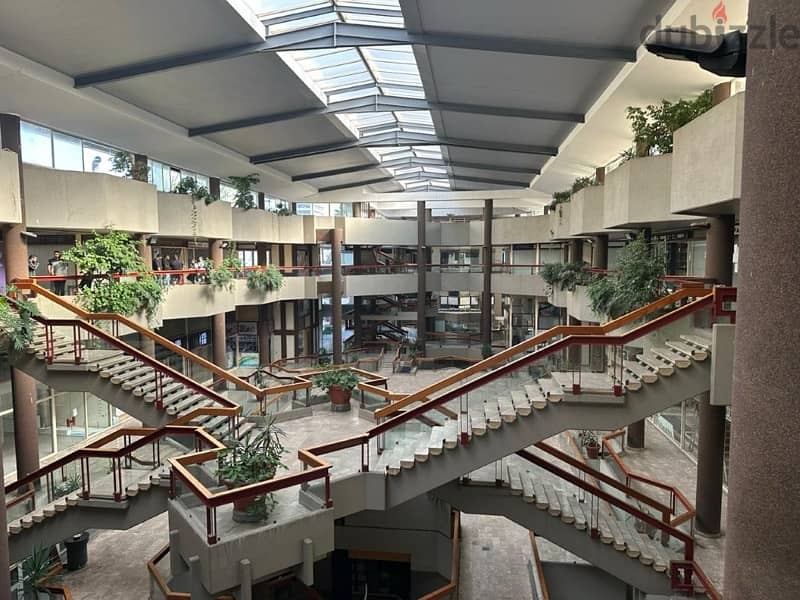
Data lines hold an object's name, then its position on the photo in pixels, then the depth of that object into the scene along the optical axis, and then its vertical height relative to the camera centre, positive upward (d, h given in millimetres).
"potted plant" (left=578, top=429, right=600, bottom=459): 13156 -4577
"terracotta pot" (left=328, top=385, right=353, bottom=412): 14227 -3659
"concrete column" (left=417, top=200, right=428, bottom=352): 26750 -755
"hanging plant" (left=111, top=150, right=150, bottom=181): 14469 +2499
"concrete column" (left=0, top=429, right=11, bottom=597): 5172 -2885
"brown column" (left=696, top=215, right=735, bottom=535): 8938 -3094
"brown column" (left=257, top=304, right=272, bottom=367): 24484 -3479
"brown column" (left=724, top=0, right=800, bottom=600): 3184 -421
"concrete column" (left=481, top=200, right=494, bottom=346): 25953 -968
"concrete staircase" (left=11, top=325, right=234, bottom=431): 9914 -2263
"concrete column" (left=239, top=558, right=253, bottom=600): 6746 -3983
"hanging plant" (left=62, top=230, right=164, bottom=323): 11609 -312
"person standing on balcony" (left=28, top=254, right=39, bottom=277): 12008 -159
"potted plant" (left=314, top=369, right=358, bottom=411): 14164 -3304
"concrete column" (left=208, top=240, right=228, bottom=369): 18797 -2469
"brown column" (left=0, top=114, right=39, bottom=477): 10922 -2661
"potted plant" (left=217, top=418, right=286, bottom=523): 7219 -2924
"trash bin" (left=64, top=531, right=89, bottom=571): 9445 -5091
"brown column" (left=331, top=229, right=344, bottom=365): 24938 -1620
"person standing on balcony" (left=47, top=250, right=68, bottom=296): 12289 -222
